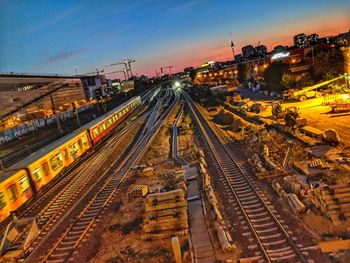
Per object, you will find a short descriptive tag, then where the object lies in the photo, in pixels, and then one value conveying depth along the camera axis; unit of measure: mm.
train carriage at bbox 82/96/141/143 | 31719
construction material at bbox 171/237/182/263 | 9570
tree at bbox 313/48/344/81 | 45344
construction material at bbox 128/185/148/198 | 15883
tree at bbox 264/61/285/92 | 54419
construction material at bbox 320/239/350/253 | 9250
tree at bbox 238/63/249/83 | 94331
